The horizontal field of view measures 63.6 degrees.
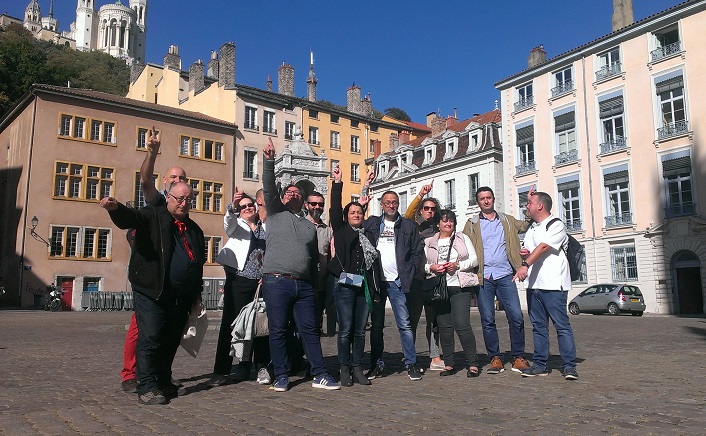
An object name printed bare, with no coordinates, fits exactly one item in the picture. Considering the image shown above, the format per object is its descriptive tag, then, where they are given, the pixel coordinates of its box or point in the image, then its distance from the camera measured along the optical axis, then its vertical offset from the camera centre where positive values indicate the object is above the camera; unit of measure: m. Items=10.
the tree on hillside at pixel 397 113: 96.06 +28.93
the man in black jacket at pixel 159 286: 5.05 -0.01
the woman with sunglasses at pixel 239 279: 6.14 +0.06
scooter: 30.86 -0.77
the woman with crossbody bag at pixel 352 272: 6.02 +0.09
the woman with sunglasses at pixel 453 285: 6.67 -0.03
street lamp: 34.19 +3.29
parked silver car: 26.22 -0.89
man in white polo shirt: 6.30 +0.01
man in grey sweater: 5.59 +0.03
